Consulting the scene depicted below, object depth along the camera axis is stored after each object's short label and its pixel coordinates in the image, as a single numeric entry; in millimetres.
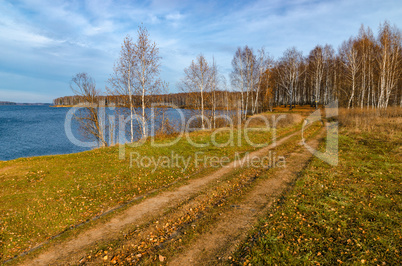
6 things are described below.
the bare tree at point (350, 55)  35438
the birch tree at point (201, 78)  27750
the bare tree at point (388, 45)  29805
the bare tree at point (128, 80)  20141
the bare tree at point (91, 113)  22906
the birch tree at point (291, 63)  48316
